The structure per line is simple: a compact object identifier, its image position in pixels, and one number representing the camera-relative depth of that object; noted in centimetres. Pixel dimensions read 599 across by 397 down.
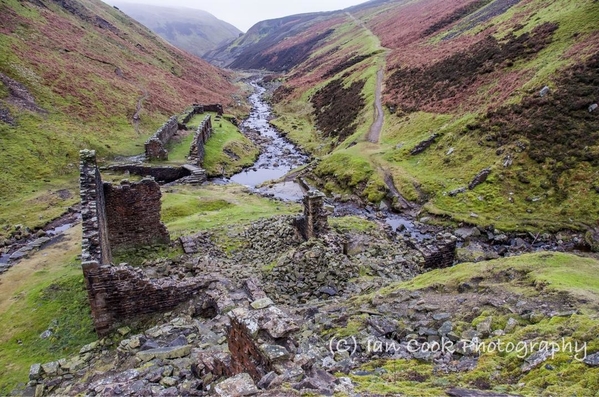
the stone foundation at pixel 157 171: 4388
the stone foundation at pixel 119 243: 1491
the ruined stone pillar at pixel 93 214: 1619
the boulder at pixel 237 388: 704
